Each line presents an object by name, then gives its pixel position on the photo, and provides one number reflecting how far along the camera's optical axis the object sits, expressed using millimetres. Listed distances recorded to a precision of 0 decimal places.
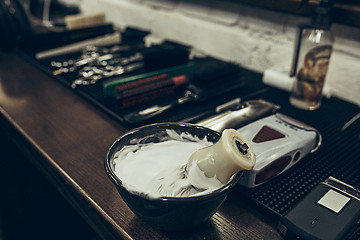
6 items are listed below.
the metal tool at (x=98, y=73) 852
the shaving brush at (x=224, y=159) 377
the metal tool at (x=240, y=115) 608
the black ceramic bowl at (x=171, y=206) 355
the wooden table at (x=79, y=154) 435
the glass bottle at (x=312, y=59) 697
